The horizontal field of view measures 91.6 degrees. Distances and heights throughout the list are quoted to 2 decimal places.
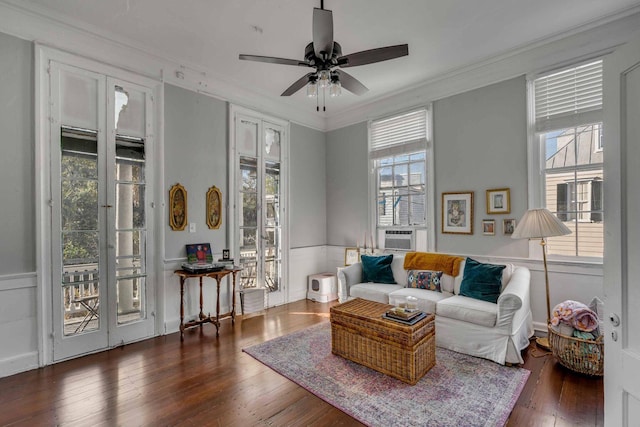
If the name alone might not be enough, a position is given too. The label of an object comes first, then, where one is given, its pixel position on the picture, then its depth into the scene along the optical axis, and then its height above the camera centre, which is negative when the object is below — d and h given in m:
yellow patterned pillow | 3.88 -0.86
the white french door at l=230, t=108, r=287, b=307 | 4.65 +0.18
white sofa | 2.91 -1.06
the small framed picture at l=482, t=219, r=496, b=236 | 3.91 -0.20
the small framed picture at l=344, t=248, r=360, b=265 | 5.29 -0.75
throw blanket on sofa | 3.89 -0.66
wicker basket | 2.61 -1.24
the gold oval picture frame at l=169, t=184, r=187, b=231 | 3.89 +0.08
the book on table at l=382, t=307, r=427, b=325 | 2.73 -0.93
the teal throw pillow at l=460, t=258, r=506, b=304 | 3.33 -0.77
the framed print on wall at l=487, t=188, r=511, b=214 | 3.79 +0.13
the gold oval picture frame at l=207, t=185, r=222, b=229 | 4.27 +0.07
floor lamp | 3.05 -0.17
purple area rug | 2.19 -1.44
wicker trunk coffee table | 2.62 -1.17
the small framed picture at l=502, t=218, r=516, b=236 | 3.75 -0.18
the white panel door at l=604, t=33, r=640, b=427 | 1.17 -0.10
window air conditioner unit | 4.78 -0.44
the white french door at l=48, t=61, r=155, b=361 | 3.12 +0.04
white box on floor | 5.28 -1.30
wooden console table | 3.75 -1.16
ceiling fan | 2.18 +1.22
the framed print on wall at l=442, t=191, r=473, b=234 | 4.12 -0.02
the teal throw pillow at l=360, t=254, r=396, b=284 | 4.36 -0.82
